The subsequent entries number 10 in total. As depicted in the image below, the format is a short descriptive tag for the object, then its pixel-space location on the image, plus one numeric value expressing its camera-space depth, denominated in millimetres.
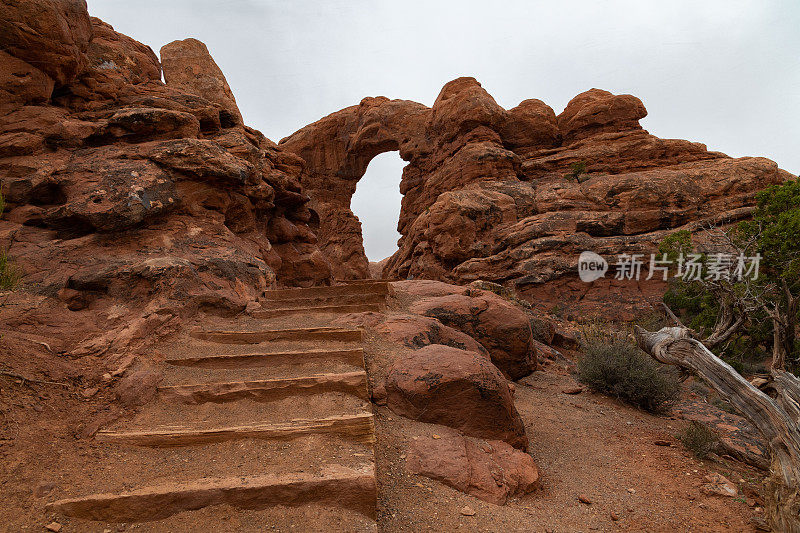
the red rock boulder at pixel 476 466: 3143
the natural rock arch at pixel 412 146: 22719
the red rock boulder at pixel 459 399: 3865
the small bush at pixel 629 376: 6145
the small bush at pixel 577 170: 20688
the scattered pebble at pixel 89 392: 3484
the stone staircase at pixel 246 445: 2414
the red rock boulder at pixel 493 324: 6684
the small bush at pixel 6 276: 3975
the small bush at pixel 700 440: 4367
